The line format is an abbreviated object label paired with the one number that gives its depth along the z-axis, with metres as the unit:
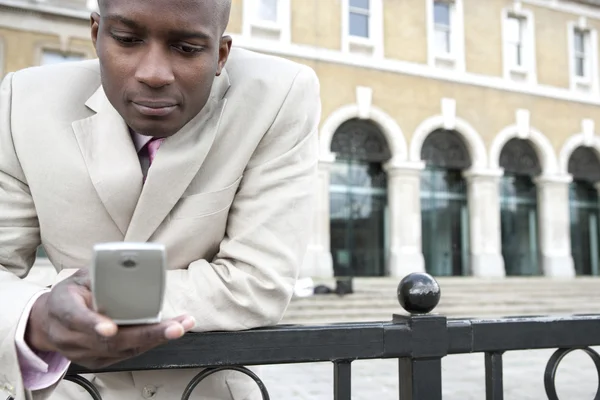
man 1.10
